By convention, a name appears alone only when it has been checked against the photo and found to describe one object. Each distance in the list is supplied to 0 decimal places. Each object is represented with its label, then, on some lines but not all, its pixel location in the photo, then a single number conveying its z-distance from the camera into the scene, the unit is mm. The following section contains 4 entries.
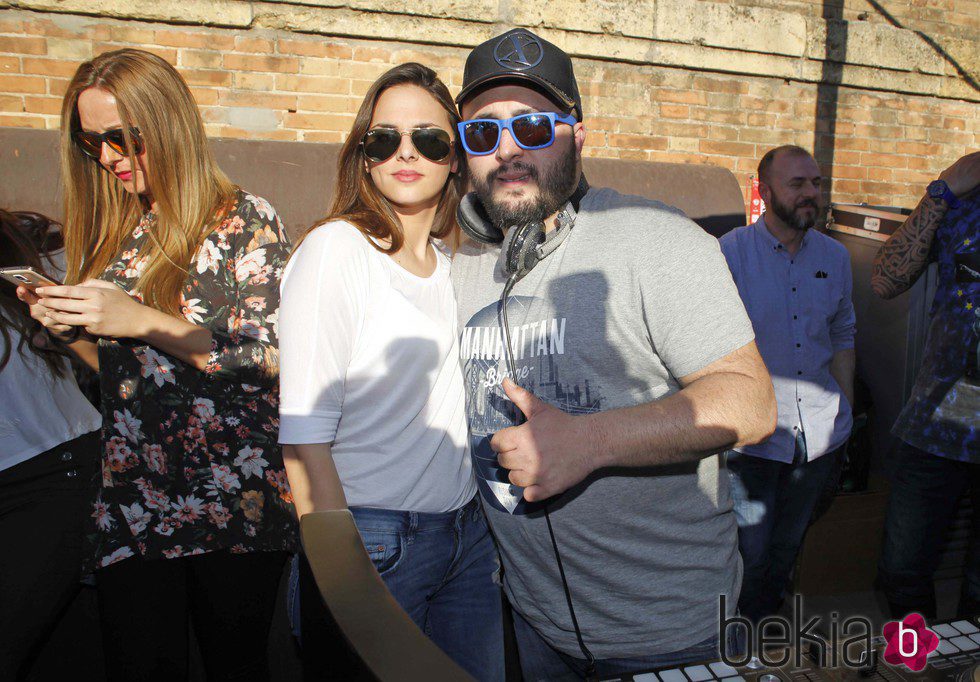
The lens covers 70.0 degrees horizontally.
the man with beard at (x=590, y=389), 1367
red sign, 5176
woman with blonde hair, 1781
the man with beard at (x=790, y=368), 3469
